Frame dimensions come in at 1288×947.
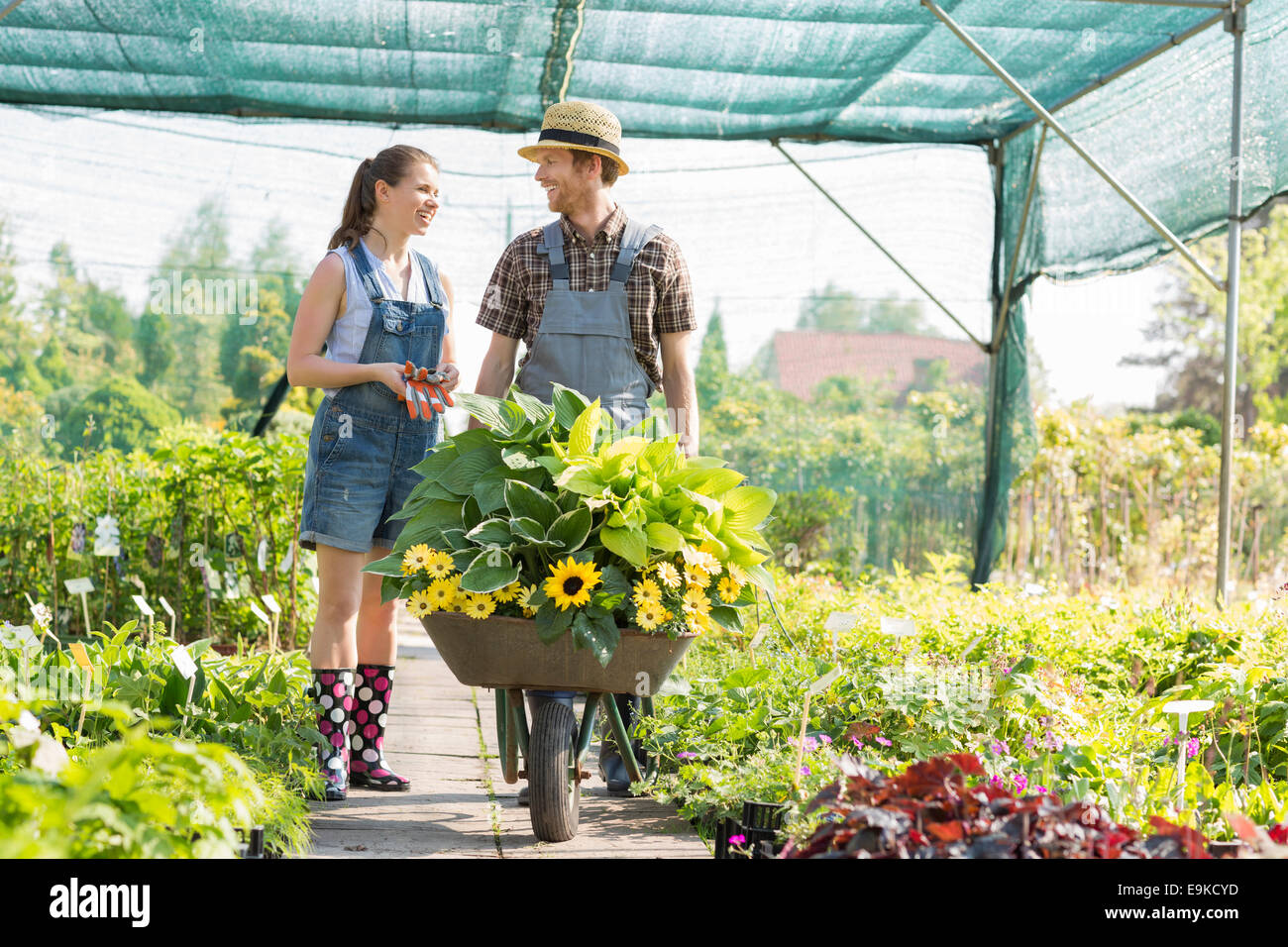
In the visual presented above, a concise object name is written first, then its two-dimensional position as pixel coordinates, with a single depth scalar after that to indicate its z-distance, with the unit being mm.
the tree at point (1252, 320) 17359
